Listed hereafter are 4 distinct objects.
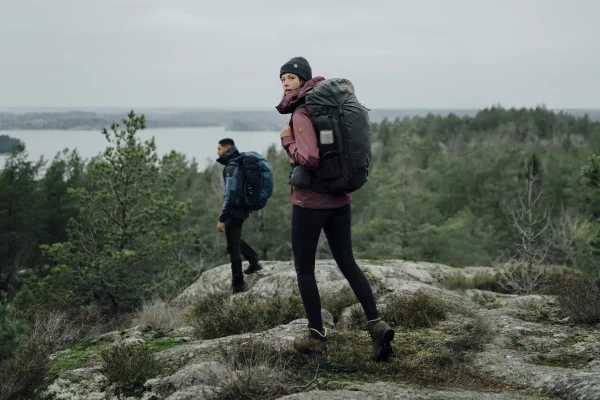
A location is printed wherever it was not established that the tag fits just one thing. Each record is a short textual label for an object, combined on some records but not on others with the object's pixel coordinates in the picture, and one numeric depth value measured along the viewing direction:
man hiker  7.46
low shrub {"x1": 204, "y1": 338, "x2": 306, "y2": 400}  3.42
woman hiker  3.82
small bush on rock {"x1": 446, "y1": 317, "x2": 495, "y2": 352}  4.50
